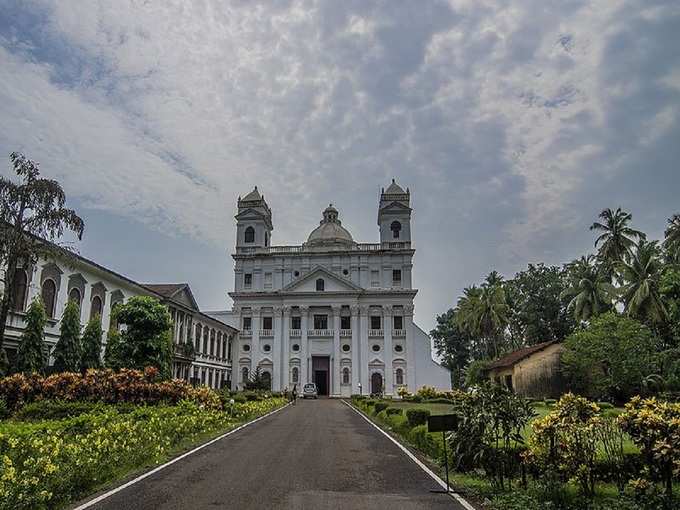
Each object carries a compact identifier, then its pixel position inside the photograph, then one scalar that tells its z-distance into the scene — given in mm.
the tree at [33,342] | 23516
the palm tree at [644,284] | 34062
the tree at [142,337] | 28656
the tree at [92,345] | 27938
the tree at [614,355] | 30219
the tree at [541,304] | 55062
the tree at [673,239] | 34750
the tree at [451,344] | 76688
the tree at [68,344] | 26391
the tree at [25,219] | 20094
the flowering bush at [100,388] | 18516
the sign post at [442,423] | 9570
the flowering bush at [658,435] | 7270
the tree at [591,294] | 42281
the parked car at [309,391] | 54100
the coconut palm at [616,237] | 41844
